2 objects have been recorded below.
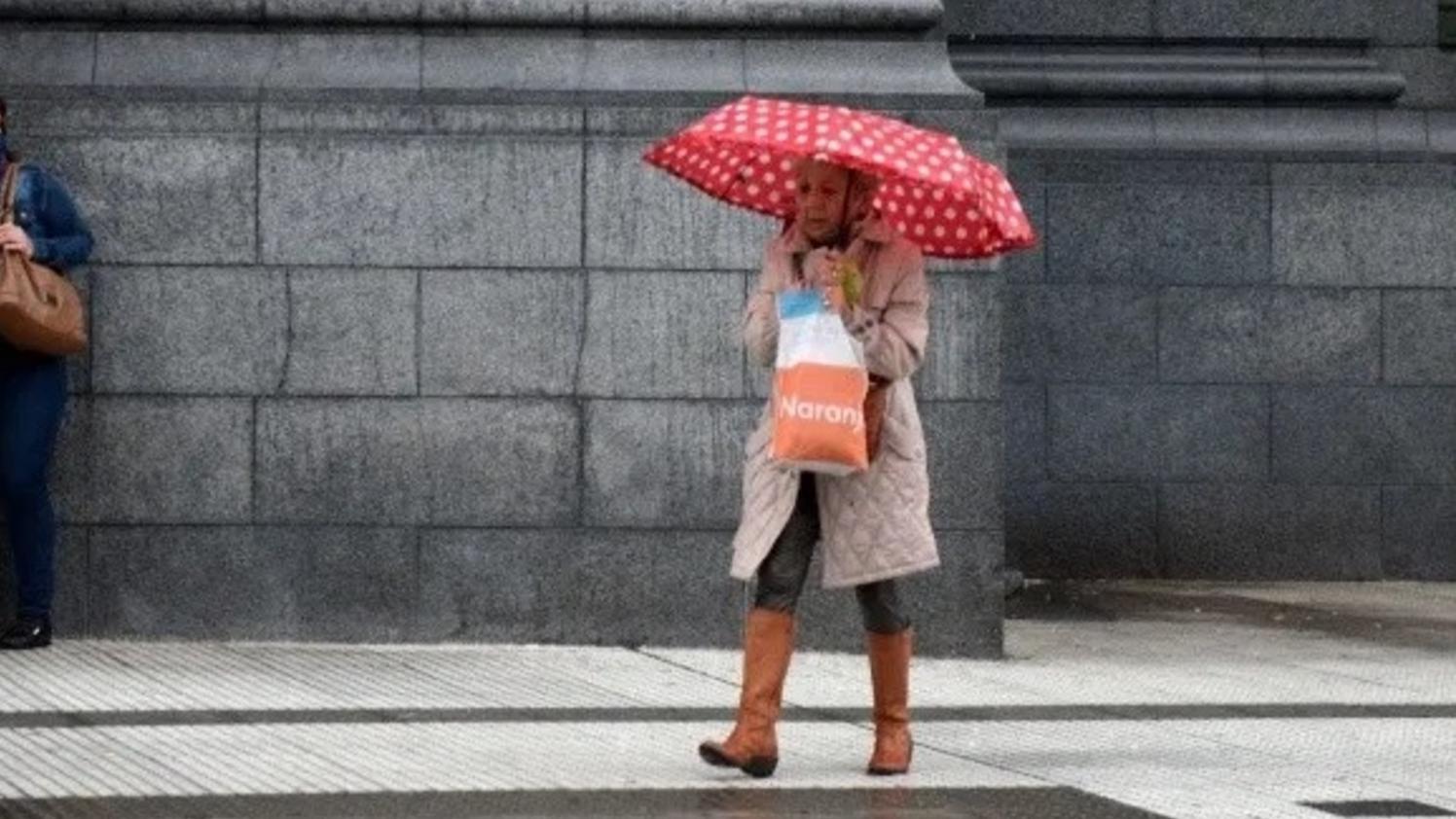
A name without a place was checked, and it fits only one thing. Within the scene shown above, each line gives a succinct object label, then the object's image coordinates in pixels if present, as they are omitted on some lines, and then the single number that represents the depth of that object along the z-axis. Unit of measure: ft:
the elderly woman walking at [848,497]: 35.09
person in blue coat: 43.91
